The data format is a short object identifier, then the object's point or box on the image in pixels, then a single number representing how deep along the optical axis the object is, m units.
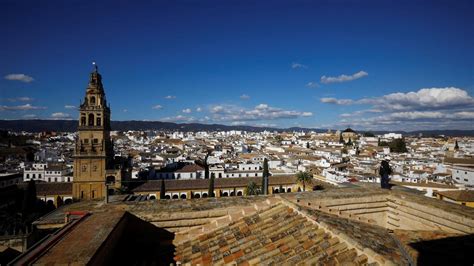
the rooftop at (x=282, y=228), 3.86
